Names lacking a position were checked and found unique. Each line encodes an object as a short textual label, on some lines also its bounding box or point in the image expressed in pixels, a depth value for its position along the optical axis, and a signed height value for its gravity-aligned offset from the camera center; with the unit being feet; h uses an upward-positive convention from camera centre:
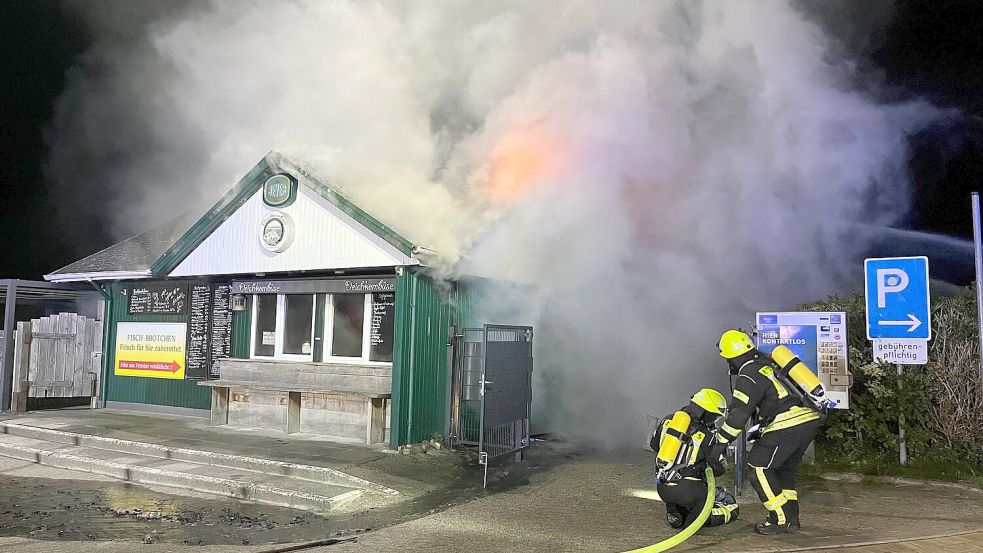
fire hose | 19.33 -5.38
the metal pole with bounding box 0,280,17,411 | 45.60 -1.06
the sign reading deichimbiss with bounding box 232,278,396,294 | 36.76 +2.84
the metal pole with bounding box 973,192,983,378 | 26.49 +3.54
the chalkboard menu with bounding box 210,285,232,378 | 43.27 +0.66
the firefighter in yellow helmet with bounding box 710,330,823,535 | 21.03 -2.57
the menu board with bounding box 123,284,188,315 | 46.14 +2.30
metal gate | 30.96 -2.31
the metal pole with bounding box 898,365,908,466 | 29.78 -4.00
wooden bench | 34.99 -2.62
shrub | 29.60 -2.23
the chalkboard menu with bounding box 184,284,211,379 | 44.42 +0.06
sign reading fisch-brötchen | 45.62 -1.10
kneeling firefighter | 21.01 -3.48
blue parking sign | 28.04 +2.14
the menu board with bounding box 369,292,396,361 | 36.81 +0.58
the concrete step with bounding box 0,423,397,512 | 25.82 -5.87
